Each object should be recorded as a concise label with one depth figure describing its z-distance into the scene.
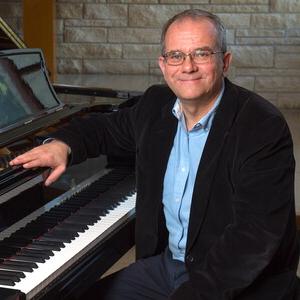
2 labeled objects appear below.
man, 1.67
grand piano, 1.62
